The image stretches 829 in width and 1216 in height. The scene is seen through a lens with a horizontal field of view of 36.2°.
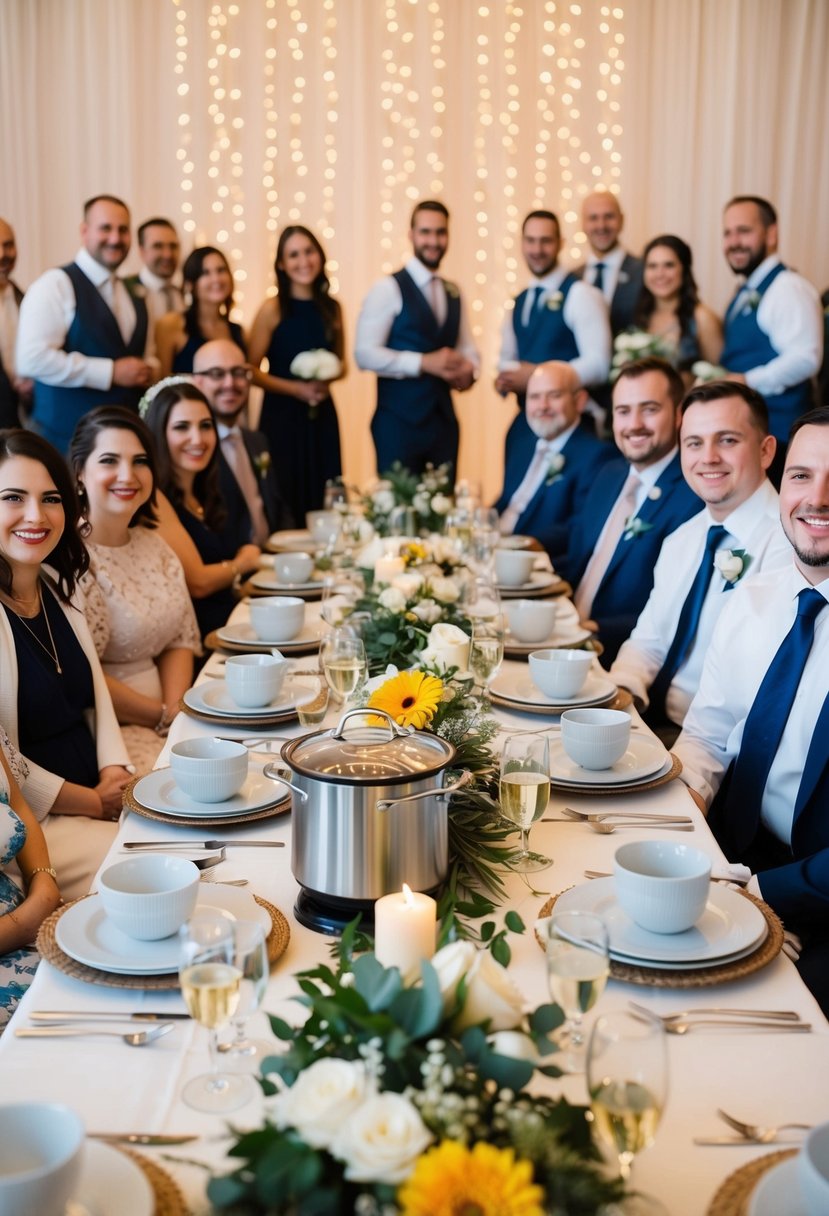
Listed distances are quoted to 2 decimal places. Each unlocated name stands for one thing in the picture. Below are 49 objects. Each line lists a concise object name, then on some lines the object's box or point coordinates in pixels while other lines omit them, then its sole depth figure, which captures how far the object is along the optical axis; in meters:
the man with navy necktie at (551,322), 5.75
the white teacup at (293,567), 3.38
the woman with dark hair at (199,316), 5.44
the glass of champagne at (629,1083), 0.88
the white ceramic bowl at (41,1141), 0.87
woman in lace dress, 2.83
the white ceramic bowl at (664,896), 1.28
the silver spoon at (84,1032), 1.15
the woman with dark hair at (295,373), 5.74
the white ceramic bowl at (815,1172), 0.85
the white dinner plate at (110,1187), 0.91
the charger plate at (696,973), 1.24
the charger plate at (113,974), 1.22
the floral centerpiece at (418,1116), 0.77
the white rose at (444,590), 2.35
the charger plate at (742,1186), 0.91
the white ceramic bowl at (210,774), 1.68
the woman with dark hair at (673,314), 5.54
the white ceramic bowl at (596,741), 1.81
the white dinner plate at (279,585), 3.35
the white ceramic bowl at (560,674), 2.19
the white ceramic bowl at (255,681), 2.12
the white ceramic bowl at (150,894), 1.26
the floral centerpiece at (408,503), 3.81
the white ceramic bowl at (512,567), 3.38
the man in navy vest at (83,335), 4.92
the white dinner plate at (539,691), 2.21
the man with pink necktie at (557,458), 4.55
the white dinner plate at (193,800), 1.68
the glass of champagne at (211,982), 1.04
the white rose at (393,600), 2.27
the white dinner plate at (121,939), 1.24
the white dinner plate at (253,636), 2.68
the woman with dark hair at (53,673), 2.20
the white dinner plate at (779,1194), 0.90
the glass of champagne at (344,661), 1.90
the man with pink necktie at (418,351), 5.91
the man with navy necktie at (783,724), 1.76
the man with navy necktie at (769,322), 5.22
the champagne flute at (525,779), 1.49
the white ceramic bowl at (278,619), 2.67
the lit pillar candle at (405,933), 1.09
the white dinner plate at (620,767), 1.80
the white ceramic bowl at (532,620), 2.64
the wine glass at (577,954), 1.06
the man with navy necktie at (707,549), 2.79
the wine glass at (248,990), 1.04
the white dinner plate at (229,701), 2.13
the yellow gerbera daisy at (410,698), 1.61
